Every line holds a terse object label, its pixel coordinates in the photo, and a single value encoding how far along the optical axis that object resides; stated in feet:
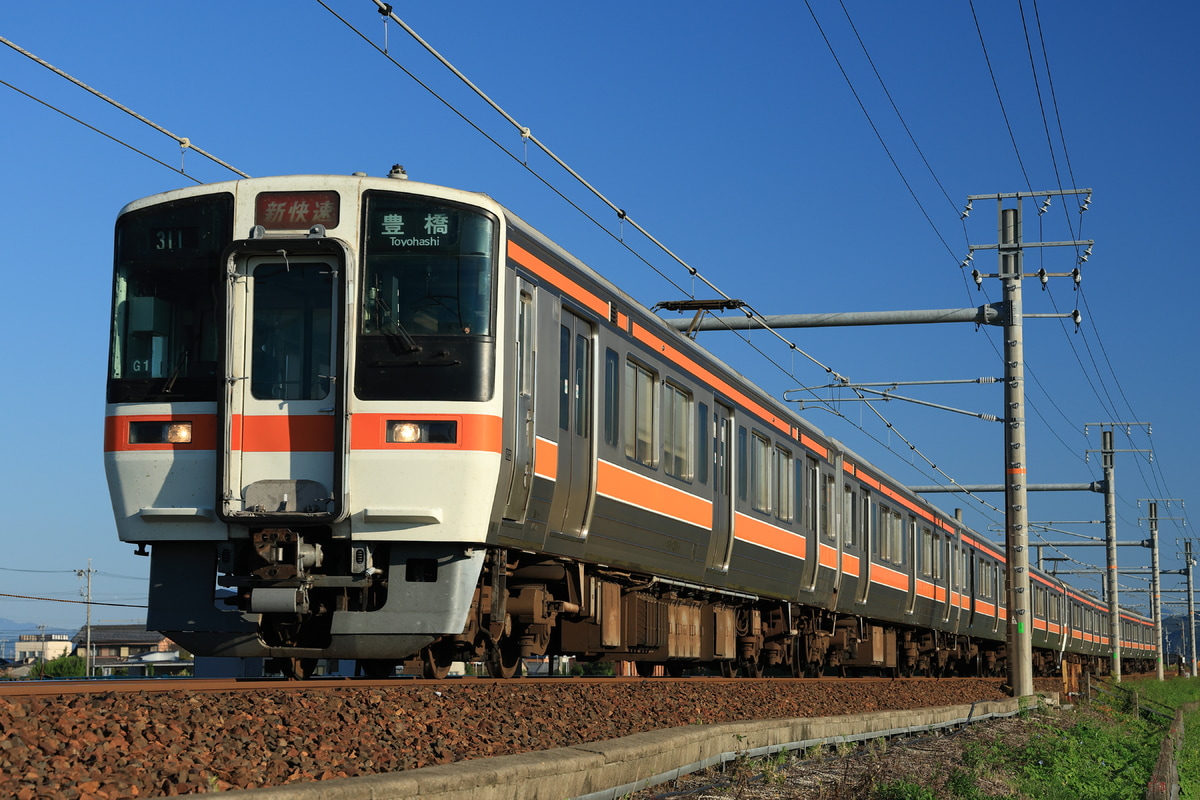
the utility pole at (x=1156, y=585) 193.98
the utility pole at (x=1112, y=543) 133.59
